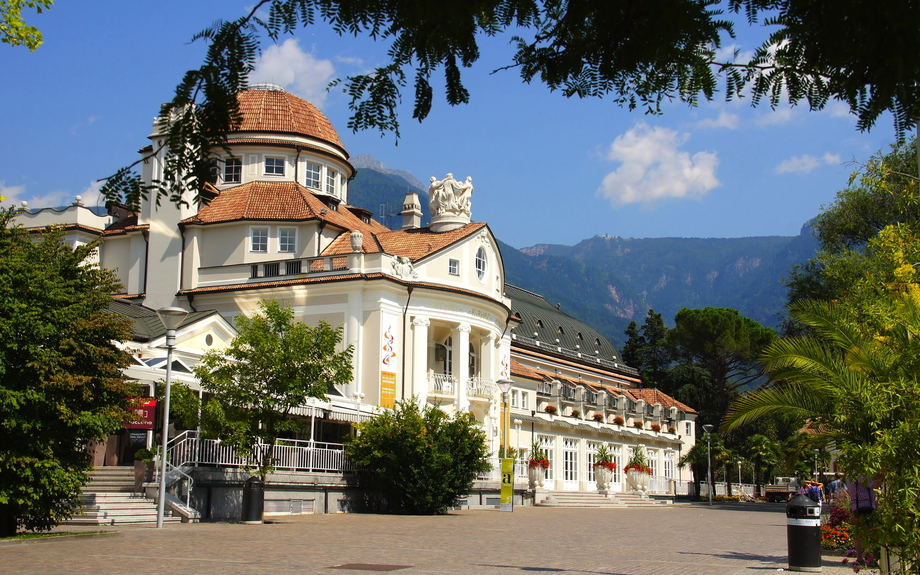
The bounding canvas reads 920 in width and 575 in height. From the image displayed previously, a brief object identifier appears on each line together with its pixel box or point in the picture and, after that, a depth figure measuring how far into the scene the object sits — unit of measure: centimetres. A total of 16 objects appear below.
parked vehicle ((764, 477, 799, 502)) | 6810
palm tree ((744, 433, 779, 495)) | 7600
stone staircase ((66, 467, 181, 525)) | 2097
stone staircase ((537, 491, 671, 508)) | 4541
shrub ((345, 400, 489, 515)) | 3075
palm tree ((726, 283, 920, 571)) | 1045
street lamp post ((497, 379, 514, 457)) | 3706
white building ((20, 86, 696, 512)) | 3934
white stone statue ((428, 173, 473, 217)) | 4509
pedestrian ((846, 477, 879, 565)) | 1095
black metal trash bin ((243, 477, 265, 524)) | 2377
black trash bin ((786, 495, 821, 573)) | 1314
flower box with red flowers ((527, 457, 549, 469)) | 4828
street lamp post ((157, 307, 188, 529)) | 2016
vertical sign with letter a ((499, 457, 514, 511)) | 3347
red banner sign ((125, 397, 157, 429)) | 2205
